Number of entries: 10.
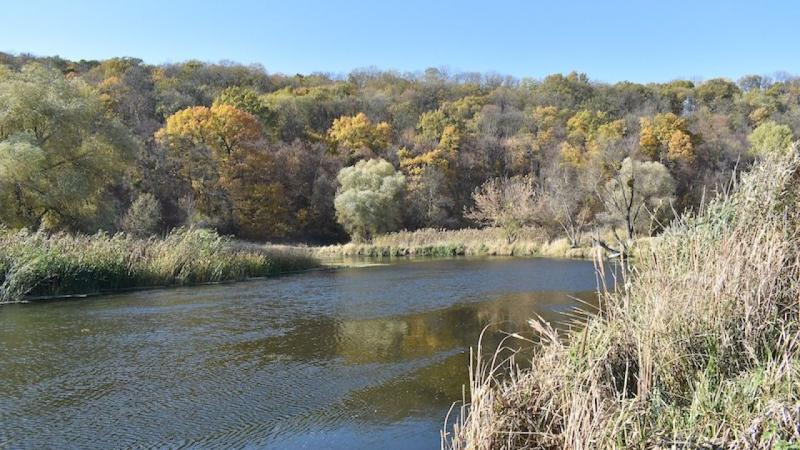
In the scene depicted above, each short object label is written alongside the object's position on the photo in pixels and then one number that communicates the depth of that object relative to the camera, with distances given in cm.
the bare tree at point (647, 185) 3453
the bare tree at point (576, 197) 3701
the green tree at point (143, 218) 3046
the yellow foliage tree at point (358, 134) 5244
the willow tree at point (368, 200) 4038
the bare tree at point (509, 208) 3444
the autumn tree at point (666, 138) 5325
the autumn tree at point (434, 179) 4634
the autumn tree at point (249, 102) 5091
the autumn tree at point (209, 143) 4075
